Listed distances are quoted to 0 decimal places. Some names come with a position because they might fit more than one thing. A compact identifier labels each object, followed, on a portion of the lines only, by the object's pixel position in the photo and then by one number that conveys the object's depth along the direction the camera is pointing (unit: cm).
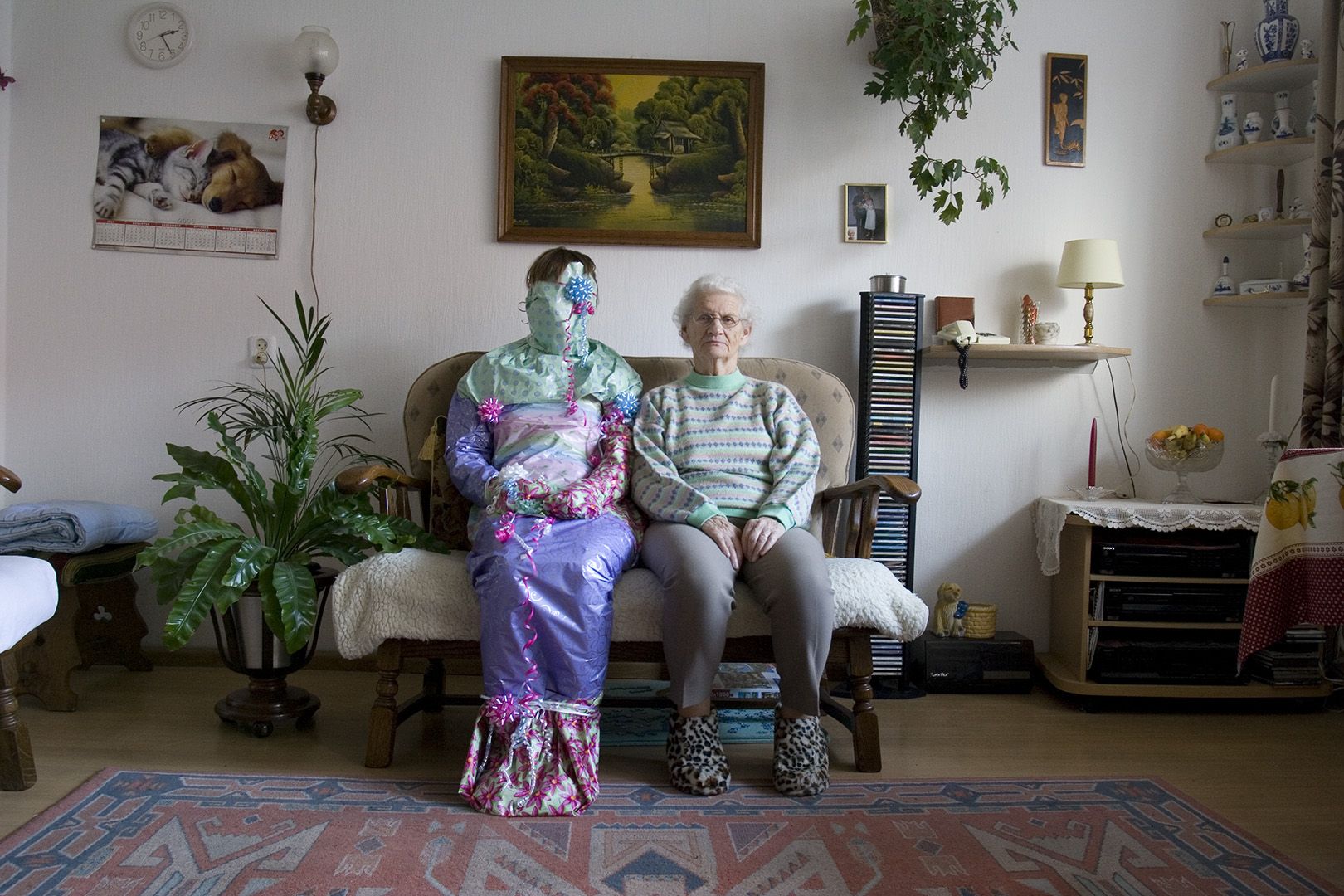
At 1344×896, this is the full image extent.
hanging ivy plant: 280
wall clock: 303
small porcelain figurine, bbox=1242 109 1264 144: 306
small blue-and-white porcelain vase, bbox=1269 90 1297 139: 301
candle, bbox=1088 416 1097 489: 311
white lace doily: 281
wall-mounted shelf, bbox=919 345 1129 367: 295
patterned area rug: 170
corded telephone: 296
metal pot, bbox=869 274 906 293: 300
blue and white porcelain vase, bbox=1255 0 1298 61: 299
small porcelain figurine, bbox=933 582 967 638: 305
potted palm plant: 230
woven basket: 304
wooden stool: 261
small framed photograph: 313
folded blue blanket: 266
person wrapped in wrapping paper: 204
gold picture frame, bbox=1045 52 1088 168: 315
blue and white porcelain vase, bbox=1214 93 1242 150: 312
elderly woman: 212
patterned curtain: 278
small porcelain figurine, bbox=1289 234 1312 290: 292
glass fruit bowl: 296
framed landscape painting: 307
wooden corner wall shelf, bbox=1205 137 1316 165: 300
